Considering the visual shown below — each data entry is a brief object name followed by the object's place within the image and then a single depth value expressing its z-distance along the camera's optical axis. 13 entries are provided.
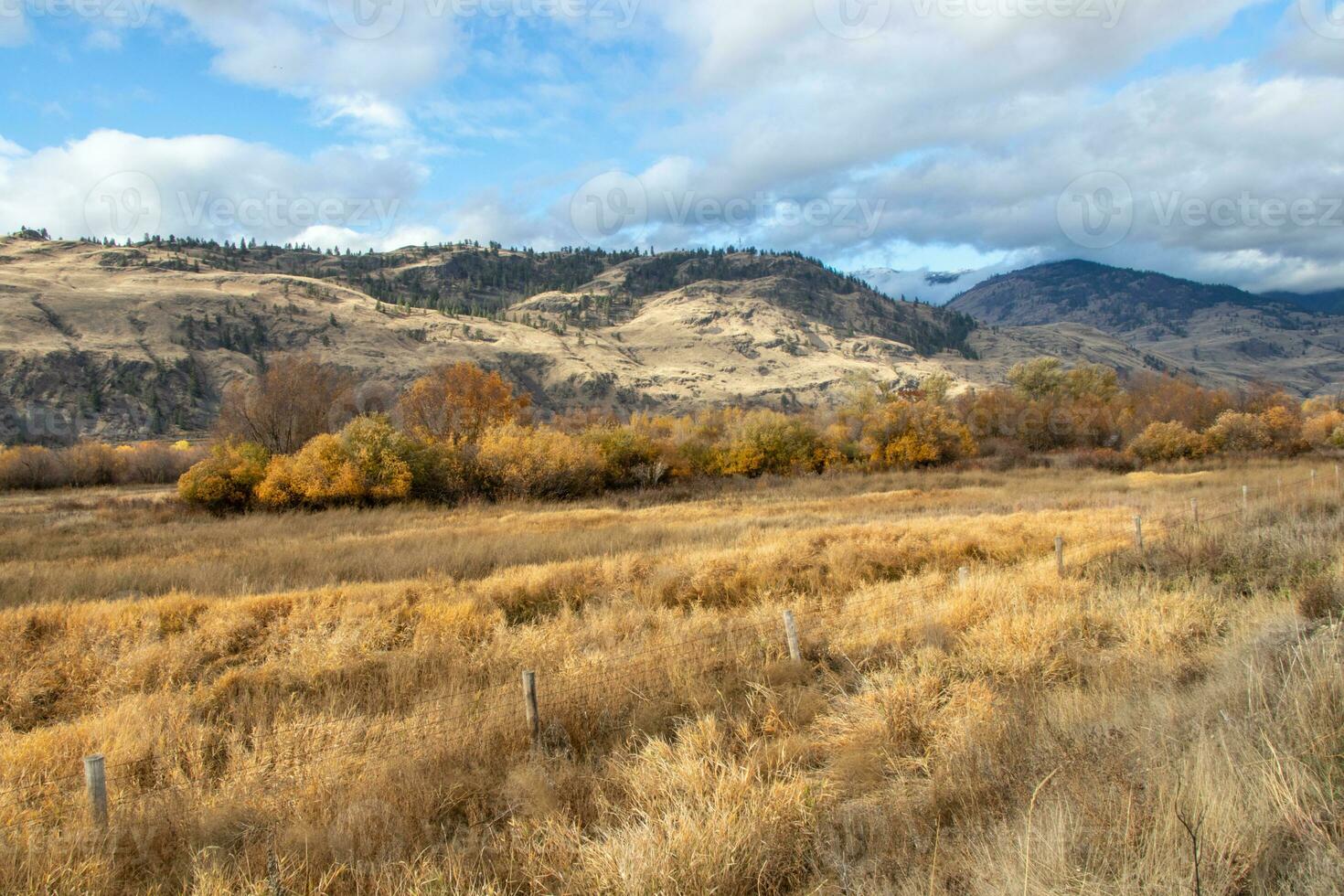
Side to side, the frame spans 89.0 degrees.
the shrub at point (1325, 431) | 54.53
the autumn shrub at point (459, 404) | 54.12
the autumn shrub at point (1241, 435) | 54.03
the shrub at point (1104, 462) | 53.09
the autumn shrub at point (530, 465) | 39.56
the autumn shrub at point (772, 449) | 52.53
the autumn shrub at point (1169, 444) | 53.00
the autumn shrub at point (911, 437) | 55.00
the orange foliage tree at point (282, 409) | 51.25
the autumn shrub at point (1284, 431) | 54.38
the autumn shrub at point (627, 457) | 45.06
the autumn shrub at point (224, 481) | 35.09
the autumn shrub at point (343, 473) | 35.06
